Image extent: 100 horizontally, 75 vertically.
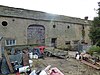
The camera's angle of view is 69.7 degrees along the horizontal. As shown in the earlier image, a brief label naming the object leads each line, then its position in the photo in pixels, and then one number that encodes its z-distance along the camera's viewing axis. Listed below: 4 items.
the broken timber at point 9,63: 4.42
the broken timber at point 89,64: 5.11
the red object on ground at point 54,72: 3.74
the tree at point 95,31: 9.53
